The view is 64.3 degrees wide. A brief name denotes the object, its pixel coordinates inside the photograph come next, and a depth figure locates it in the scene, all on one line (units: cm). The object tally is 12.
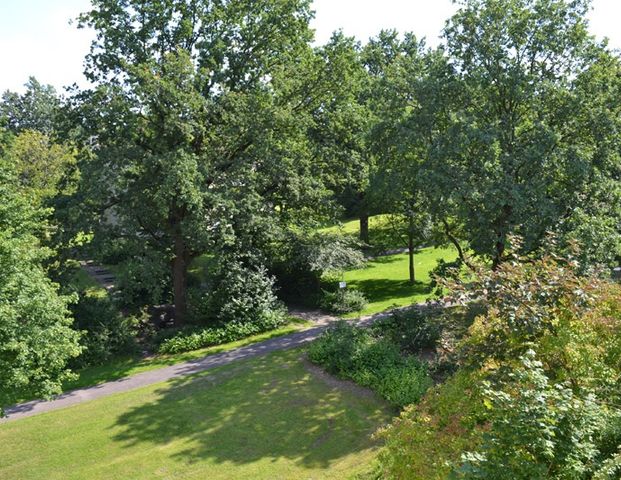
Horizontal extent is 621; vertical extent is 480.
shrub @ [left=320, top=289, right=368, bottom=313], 2409
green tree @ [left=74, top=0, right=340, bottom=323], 1852
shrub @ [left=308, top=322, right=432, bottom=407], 1420
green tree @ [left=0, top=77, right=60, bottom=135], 8219
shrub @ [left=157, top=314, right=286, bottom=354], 2002
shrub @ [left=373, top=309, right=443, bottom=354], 1805
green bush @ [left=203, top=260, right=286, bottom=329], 2188
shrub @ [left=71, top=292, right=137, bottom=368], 1891
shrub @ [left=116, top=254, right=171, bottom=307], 1922
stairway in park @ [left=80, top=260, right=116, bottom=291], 2932
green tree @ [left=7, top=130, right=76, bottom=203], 3521
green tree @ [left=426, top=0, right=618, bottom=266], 1579
